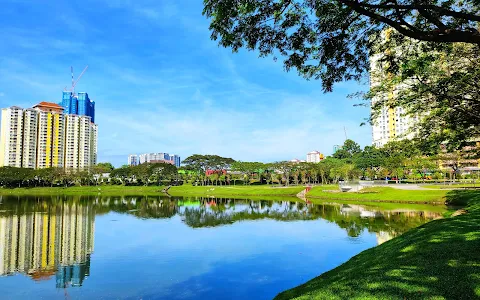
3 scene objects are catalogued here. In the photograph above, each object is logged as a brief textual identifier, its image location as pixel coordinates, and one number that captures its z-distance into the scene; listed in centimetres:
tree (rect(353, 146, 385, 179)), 7462
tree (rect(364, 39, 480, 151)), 852
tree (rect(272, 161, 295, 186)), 7803
